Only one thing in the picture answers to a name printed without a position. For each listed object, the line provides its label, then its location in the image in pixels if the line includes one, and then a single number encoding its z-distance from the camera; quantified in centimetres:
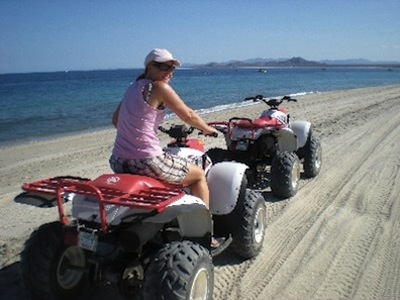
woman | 337
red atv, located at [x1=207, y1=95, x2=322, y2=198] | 650
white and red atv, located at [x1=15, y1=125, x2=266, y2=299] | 285
